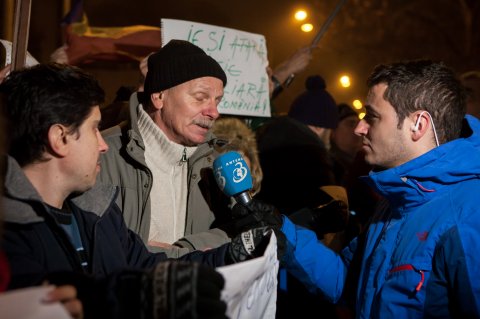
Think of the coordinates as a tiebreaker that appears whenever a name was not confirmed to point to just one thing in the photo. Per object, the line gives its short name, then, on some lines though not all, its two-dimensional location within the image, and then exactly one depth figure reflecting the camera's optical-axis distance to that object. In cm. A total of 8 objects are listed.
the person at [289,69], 513
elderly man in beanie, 296
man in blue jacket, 226
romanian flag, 619
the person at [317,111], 537
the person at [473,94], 488
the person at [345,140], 703
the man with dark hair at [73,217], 164
